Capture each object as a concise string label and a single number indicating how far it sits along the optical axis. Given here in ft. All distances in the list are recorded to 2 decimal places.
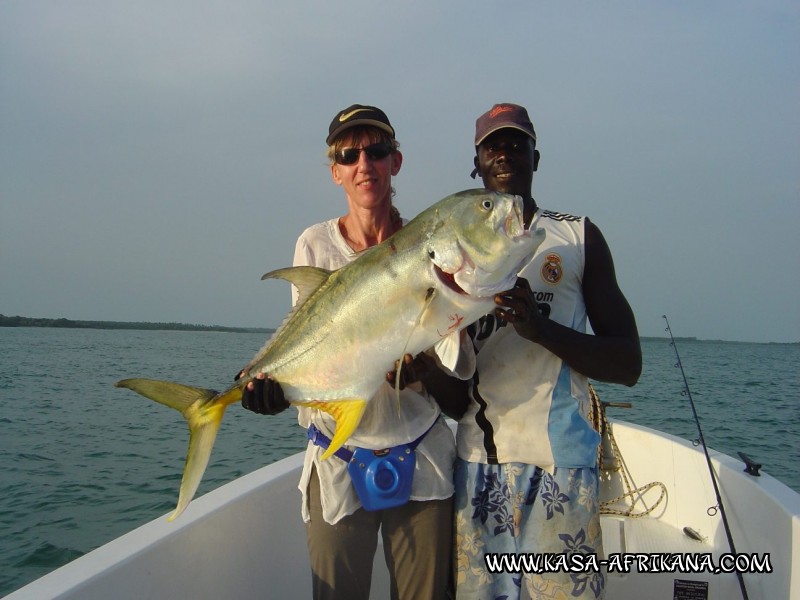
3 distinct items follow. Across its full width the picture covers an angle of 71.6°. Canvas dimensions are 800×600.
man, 7.65
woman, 8.23
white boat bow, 8.79
